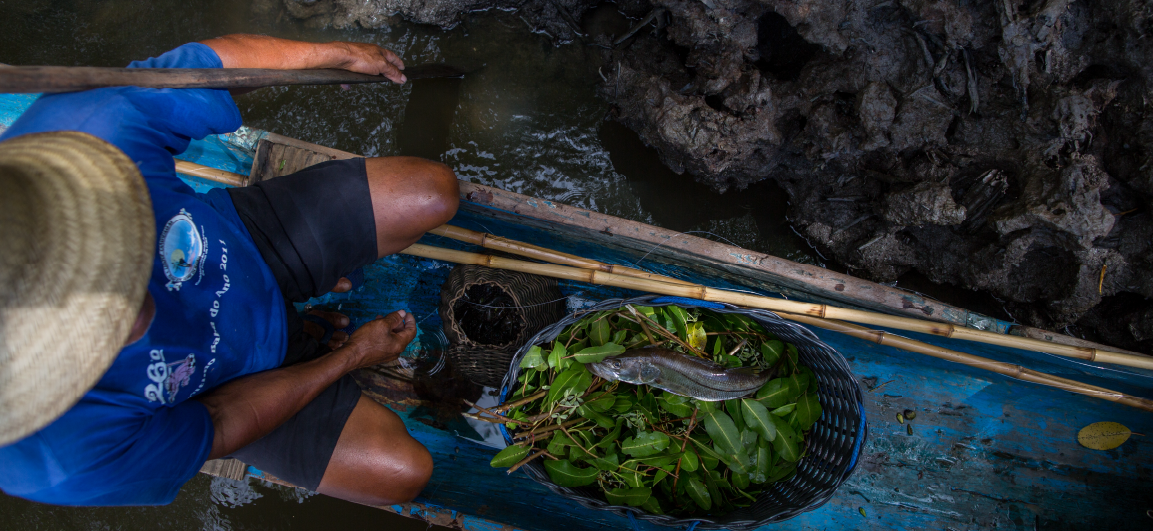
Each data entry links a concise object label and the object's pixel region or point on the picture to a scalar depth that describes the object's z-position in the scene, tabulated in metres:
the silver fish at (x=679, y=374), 1.91
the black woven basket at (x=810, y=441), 1.87
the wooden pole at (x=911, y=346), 2.13
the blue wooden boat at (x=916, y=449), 2.32
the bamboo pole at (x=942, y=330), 2.01
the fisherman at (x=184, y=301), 1.04
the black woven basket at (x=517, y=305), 2.24
